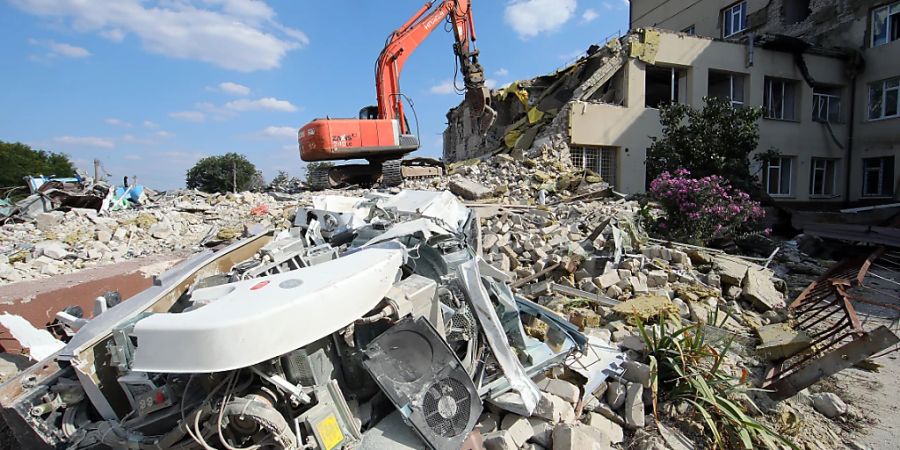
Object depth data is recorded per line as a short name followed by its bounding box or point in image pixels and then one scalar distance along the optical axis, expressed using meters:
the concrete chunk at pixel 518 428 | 2.57
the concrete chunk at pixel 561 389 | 2.91
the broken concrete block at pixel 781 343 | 3.92
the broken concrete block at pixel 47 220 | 9.16
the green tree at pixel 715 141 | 11.14
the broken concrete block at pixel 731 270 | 5.59
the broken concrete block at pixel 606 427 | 2.81
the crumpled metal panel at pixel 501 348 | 2.64
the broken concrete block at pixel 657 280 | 5.25
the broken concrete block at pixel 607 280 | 5.06
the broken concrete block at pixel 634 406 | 2.92
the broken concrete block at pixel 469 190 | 10.62
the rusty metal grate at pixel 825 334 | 3.26
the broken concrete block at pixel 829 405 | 3.37
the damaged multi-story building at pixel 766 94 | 13.98
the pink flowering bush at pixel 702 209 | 7.38
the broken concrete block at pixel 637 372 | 3.19
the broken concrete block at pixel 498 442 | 2.42
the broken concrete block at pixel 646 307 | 4.37
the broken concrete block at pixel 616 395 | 3.05
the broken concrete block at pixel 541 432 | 2.62
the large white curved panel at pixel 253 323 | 1.73
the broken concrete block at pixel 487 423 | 2.60
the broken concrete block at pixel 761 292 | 5.24
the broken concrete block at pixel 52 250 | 6.95
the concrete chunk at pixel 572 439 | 2.43
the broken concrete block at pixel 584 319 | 4.18
